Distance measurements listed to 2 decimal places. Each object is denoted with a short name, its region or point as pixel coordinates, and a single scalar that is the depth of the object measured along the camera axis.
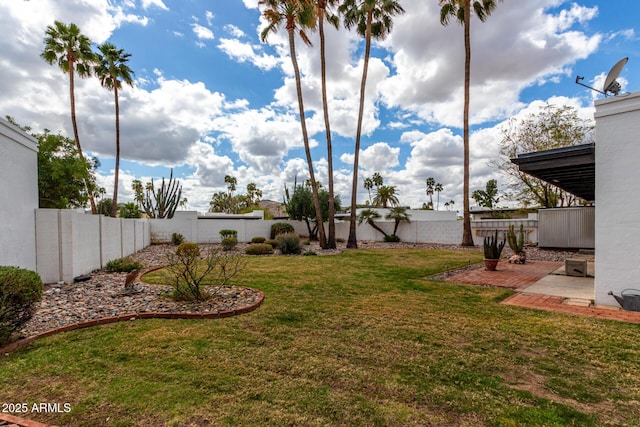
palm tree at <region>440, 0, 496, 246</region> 15.77
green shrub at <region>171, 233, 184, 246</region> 19.16
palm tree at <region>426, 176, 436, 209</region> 60.47
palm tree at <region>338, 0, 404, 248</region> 16.39
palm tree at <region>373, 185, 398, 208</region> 45.75
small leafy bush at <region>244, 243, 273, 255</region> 15.18
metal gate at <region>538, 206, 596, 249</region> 13.38
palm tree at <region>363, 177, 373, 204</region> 58.25
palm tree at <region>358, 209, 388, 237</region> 22.33
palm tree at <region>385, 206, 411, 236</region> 20.95
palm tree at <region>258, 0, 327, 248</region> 15.58
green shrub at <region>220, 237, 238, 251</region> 17.27
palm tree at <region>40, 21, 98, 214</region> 15.80
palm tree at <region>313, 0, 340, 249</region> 16.31
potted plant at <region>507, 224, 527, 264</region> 10.45
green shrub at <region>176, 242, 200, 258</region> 12.93
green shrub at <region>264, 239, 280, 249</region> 18.09
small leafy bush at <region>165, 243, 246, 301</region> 5.49
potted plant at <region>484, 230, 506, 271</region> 9.02
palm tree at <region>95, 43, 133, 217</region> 18.72
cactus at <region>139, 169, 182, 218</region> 24.05
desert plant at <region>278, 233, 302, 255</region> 15.46
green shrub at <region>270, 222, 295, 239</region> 22.56
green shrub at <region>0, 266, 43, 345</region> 3.35
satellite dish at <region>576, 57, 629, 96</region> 5.20
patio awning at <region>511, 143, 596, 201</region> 6.12
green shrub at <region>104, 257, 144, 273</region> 9.18
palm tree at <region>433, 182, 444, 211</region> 60.59
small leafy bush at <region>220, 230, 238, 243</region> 19.95
